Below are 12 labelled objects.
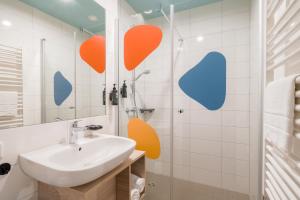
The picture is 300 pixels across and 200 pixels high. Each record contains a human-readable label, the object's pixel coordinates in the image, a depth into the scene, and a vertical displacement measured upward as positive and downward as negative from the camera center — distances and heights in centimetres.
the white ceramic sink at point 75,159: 70 -35
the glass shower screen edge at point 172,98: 164 +1
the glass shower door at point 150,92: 166 +9
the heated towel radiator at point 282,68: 65 +18
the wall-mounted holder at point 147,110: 183 -13
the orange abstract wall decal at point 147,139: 168 -44
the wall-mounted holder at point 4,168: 80 -36
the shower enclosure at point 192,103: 166 -5
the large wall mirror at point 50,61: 88 +28
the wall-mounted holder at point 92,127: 127 -23
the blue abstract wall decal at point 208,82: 155 +18
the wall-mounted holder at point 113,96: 166 +3
